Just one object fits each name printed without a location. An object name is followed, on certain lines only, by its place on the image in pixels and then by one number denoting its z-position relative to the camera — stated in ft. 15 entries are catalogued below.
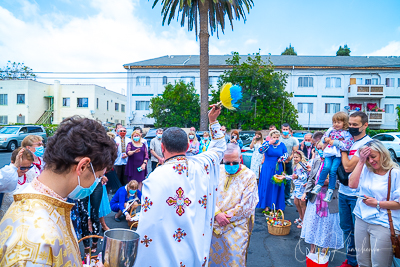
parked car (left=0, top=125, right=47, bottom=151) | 58.75
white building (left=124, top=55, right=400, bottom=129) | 106.73
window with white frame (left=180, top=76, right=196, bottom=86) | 108.37
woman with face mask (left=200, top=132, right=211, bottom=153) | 36.23
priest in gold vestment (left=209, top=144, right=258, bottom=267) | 10.83
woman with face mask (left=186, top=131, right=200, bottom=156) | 31.68
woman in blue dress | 22.09
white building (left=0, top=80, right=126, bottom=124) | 114.42
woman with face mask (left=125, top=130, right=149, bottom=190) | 24.66
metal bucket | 5.37
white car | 53.93
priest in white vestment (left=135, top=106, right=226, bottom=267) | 7.47
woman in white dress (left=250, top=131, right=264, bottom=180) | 26.48
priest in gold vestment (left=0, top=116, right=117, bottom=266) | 3.97
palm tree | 54.60
